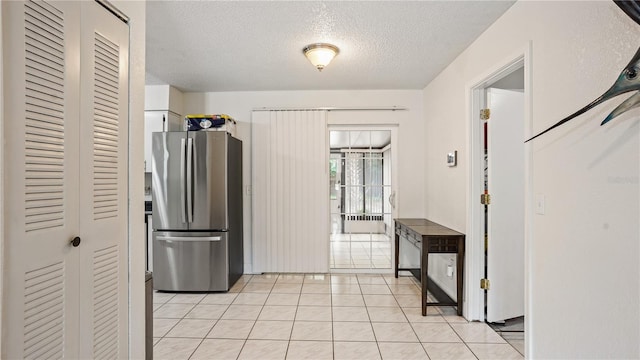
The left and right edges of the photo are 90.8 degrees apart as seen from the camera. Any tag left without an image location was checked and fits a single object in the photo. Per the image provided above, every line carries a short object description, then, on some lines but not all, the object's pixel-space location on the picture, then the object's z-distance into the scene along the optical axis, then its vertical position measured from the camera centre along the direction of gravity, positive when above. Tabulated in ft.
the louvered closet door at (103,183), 4.50 -0.07
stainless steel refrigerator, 11.38 -1.14
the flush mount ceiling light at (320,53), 9.08 +3.71
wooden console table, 9.33 -2.04
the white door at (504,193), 9.00 -0.37
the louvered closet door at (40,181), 3.48 -0.03
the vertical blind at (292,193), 13.70 -0.59
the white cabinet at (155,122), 12.75 +2.30
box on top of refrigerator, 12.40 +2.24
